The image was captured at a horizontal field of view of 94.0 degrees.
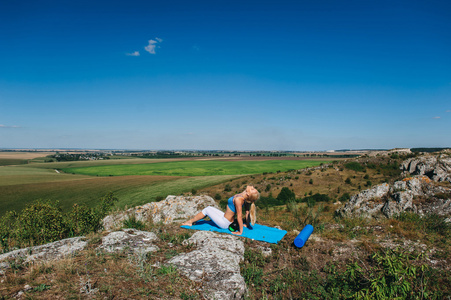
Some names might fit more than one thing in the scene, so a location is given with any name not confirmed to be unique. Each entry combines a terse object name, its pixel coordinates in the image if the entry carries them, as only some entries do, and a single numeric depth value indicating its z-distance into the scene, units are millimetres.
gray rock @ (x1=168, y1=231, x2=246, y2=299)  4422
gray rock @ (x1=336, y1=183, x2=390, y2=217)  12227
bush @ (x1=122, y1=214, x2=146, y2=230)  8336
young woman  7668
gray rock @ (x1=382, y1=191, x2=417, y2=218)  11078
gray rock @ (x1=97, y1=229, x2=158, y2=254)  5824
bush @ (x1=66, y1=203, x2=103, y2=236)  8195
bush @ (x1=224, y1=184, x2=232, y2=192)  39219
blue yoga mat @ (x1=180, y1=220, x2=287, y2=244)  7358
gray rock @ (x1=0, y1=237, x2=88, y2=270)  5043
